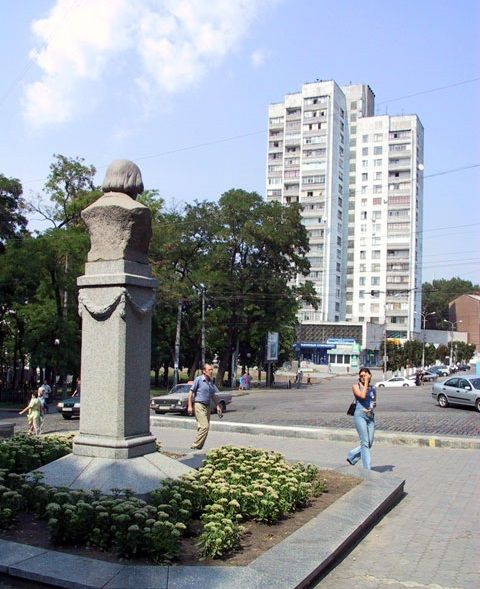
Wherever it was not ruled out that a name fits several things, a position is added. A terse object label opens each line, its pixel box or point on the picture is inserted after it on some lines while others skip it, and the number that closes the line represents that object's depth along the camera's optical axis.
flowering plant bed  5.31
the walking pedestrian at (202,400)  11.53
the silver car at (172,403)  26.81
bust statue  7.53
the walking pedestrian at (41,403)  19.45
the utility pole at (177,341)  43.81
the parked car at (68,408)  27.72
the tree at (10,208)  37.47
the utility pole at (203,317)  45.62
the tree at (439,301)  136.25
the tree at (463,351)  112.95
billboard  53.49
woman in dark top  10.17
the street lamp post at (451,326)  105.97
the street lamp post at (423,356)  85.69
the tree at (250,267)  48.88
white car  57.38
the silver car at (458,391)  29.38
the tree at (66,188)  41.78
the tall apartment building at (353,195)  93.75
